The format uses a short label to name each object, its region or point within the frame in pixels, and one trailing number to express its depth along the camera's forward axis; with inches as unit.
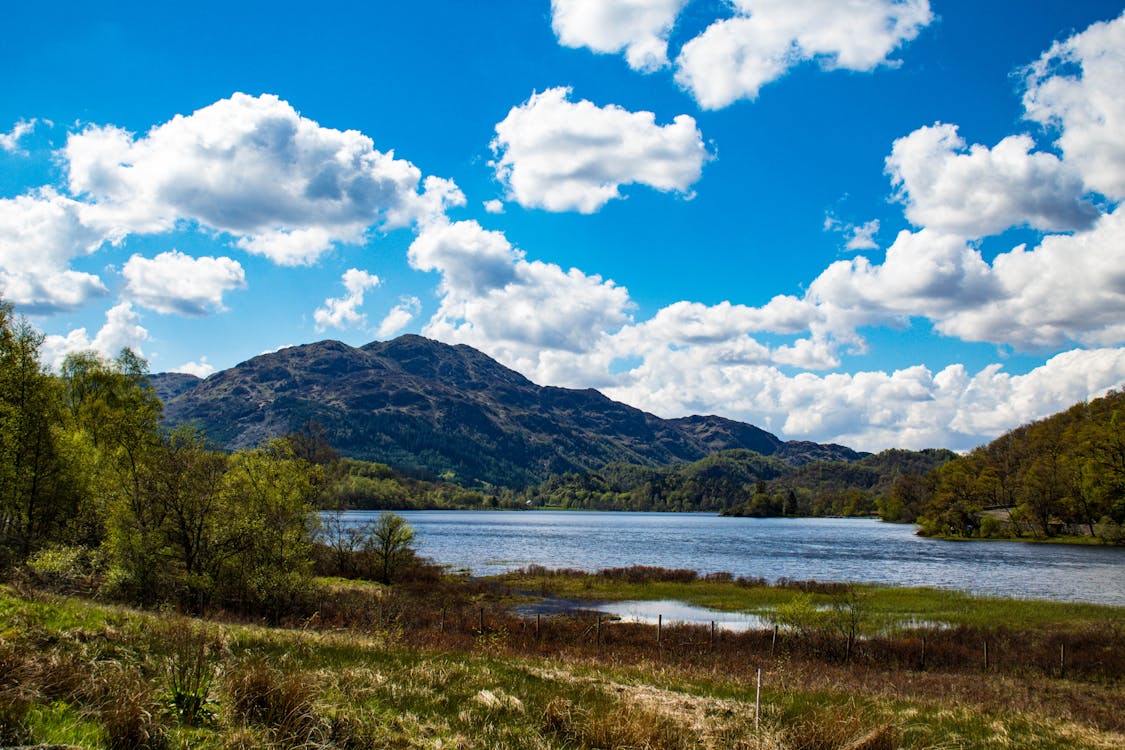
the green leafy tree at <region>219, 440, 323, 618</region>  1582.2
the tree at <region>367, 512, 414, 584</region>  2760.8
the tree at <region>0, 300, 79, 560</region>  1588.3
